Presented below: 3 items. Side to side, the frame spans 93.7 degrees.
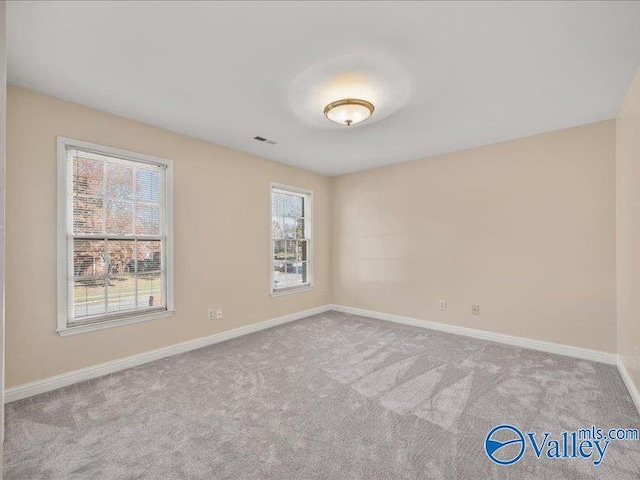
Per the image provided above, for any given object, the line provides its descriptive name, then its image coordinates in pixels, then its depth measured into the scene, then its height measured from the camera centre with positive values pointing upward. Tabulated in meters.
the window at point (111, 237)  2.72 +0.06
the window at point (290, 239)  4.74 +0.04
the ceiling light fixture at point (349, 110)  2.52 +1.14
